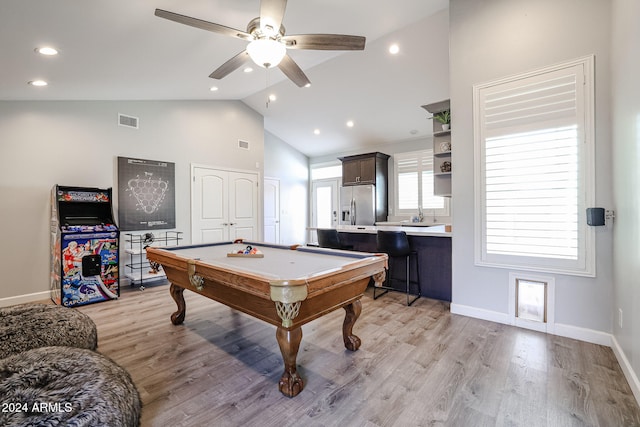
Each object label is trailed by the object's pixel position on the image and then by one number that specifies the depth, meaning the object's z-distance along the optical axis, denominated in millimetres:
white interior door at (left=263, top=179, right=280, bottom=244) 7711
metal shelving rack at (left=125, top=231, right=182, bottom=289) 4470
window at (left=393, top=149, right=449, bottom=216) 6449
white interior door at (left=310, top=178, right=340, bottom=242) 8422
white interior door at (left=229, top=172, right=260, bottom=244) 6047
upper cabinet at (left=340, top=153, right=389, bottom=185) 6918
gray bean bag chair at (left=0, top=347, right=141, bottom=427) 1041
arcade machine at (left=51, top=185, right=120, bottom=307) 3539
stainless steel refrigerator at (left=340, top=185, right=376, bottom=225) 6824
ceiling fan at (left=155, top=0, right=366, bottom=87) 2135
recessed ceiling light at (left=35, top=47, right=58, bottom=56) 2588
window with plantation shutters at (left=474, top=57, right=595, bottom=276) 2582
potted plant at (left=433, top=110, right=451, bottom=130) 3828
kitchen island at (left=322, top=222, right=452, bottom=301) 3709
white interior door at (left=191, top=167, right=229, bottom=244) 5445
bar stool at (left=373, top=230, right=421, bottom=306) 3627
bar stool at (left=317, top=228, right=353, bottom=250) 4152
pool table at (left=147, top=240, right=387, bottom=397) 1674
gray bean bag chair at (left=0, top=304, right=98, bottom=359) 1593
